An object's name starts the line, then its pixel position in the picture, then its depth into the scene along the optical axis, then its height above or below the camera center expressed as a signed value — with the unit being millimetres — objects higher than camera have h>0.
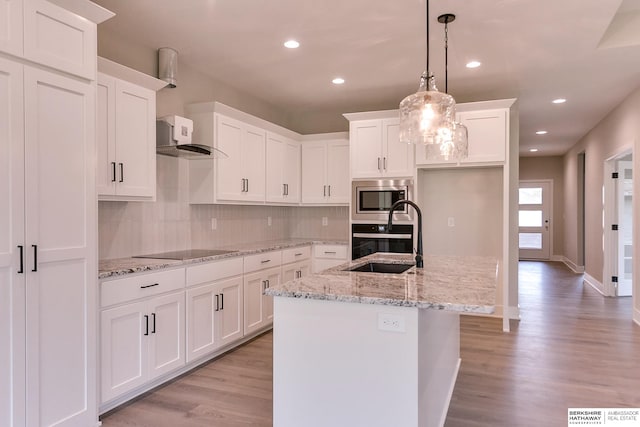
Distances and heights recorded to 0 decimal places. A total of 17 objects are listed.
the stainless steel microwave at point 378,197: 4742 +151
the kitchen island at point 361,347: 1777 -606
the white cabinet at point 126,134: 2848 +541
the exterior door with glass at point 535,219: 10703 -217
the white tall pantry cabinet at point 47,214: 1988 -17
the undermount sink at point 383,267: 2844 -385
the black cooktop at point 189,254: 3361 -361
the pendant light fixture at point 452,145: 2982 +461
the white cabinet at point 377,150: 4758 +688
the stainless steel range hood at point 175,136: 3436 +606
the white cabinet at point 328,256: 5016 -530
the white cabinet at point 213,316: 3264 -860
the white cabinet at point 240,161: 3943 +524
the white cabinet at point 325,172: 5277 +481
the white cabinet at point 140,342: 2592 -862
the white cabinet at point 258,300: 3959 -857
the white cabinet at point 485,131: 4410 +828
